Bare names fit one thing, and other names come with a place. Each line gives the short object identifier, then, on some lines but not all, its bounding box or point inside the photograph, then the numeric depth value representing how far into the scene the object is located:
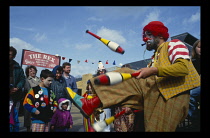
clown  1.65
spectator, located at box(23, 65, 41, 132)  4.11
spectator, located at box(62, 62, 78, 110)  4.39
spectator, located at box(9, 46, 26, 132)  2.83
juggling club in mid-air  2.19
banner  8.21
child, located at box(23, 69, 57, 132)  2.94
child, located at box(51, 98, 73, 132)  3.21
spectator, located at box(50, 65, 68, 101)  3.72
